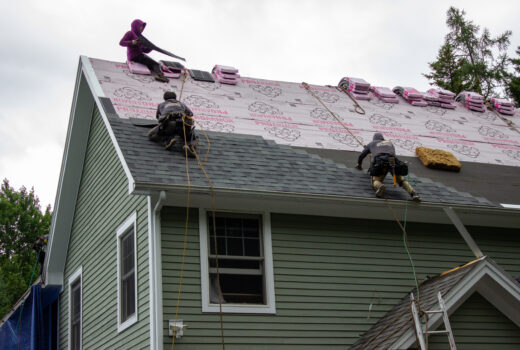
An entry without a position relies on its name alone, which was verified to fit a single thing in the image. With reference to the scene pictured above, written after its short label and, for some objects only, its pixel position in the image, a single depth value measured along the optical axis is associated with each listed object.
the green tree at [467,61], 28.34
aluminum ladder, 8.20
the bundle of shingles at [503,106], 16.94
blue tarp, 12.90
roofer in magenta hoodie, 13.92
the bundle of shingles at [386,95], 15.79
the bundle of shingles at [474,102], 16.66
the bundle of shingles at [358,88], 15.60
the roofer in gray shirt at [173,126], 10.09
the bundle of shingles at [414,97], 15.96
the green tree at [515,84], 28.07
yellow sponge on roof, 12.43
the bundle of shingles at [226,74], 14.50
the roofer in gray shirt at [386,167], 10.32
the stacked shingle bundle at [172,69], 13.99
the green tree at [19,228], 31.00
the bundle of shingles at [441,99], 16.28
